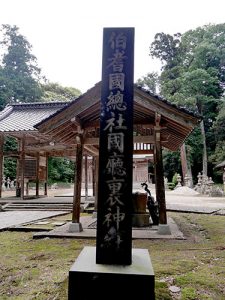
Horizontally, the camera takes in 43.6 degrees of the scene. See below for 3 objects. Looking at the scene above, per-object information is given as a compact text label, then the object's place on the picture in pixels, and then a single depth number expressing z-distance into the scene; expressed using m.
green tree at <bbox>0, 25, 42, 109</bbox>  37.28
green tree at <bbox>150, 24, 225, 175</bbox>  35.34
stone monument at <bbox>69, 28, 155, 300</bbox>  3.10
